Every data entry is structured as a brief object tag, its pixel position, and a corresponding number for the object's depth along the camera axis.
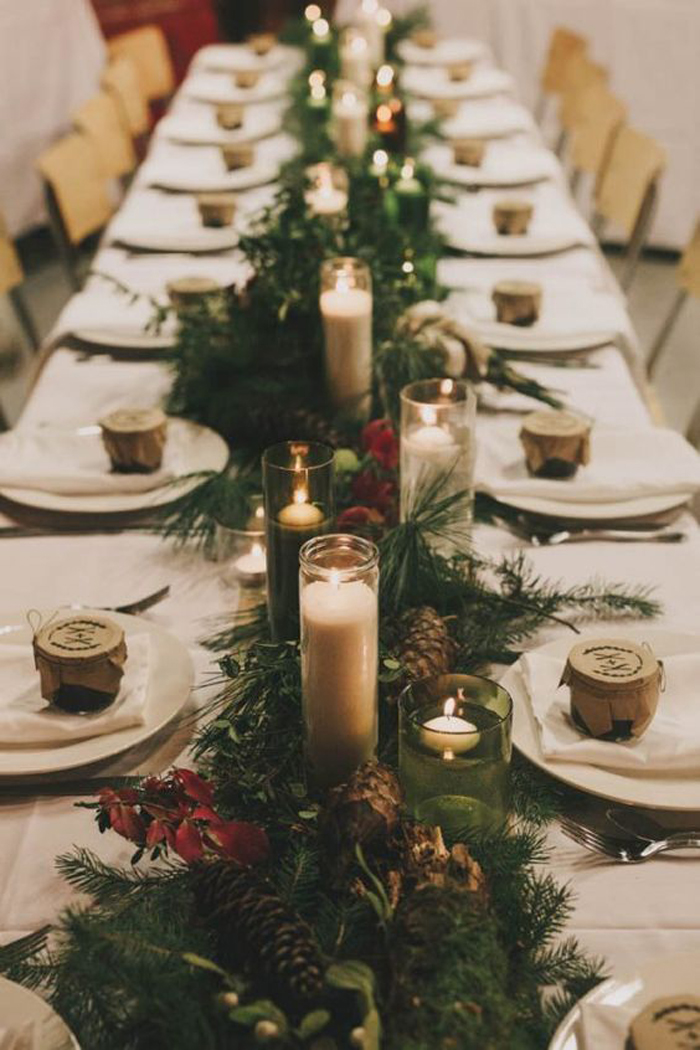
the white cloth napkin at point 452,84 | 3.58
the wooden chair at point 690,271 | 2.41
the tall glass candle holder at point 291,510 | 1.10
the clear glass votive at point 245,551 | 1.32
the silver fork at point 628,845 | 0.94
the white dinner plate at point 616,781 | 0.95
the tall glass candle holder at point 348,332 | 1.55
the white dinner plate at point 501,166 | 2.79
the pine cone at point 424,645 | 1.04
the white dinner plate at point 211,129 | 3.17
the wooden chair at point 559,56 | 4.27
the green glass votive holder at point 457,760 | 0.87
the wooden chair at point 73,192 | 2.90
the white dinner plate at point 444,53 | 3.93
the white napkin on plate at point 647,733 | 0.98
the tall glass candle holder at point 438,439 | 1.27
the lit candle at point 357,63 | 3.20
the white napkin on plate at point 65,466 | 1.48
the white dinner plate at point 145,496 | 1.45
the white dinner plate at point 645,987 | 0.76
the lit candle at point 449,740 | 0.87
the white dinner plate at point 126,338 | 1.94
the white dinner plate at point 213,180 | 2.79
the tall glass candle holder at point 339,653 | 0.91
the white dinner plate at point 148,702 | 1.00
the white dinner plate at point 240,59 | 3.96
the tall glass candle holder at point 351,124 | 2.59
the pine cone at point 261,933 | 0.72
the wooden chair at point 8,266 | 2.58
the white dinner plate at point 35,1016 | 0.75
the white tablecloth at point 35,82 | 4.89
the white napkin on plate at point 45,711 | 1.03
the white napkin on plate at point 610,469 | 1.45
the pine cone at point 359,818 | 0.83
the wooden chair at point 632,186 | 2.79
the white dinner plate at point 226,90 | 3.58
